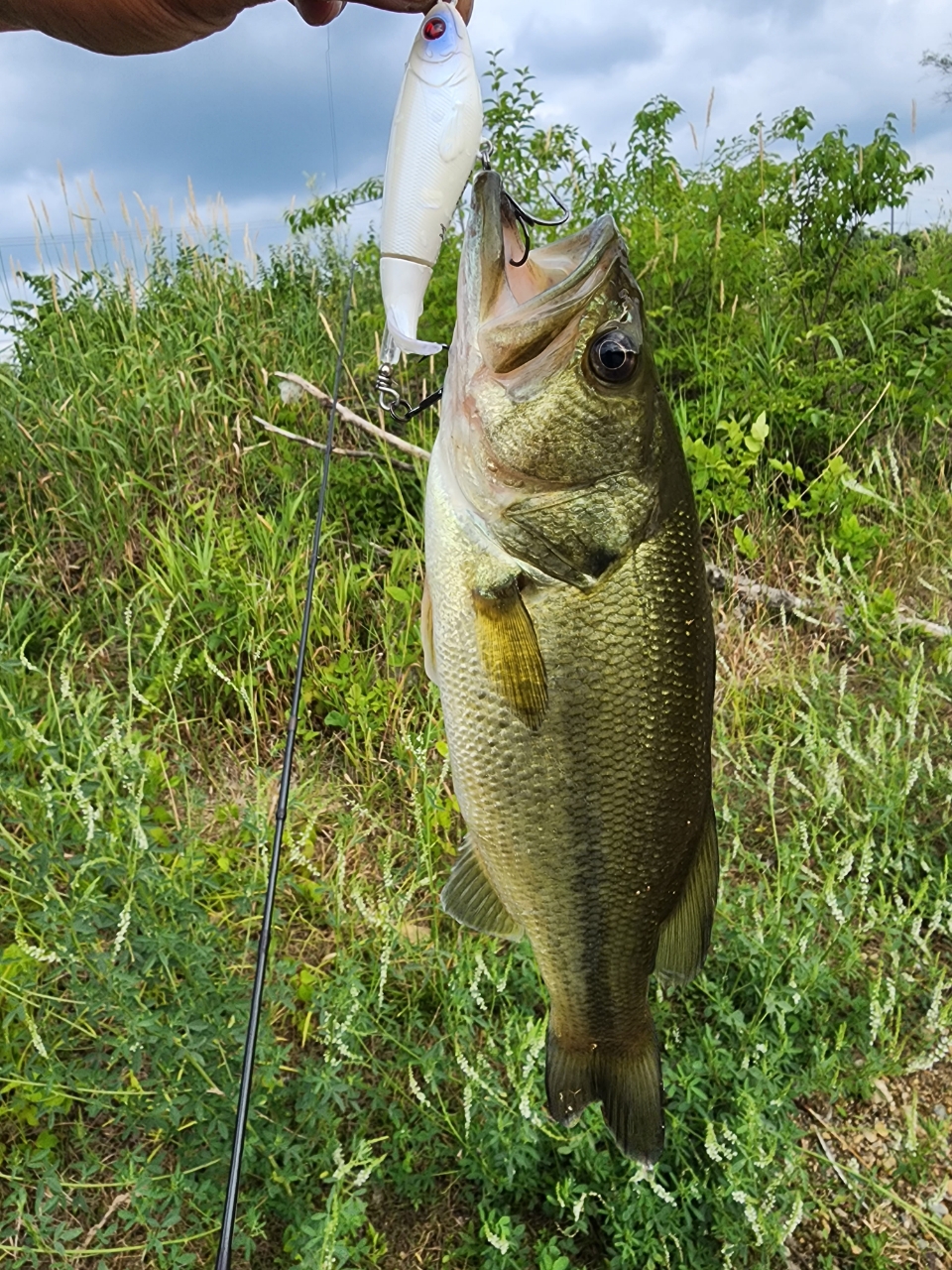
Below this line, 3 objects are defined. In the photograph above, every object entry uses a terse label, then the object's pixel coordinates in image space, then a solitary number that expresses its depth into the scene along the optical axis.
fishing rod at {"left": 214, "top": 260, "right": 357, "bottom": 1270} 0.38
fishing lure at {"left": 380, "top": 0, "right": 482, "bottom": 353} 0.33
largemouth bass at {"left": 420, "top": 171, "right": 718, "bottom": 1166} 0.34
